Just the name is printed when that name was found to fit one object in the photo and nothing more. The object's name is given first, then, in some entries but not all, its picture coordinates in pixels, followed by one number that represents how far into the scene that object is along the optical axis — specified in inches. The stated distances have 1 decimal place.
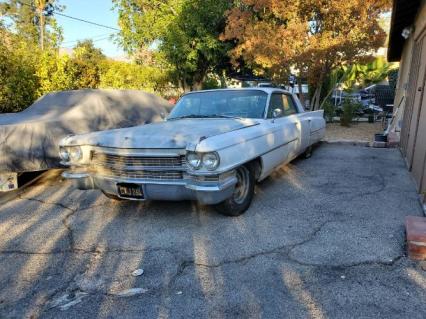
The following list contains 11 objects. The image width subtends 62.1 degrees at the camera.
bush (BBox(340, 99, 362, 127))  481.1
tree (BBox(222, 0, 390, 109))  385.4
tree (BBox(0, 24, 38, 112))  365.4
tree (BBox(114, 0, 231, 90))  622.8
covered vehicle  201.0
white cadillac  146.1
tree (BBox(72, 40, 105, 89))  458.1
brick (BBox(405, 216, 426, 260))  125.4
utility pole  859.6
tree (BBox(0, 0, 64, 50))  950.0
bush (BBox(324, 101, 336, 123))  518.6
